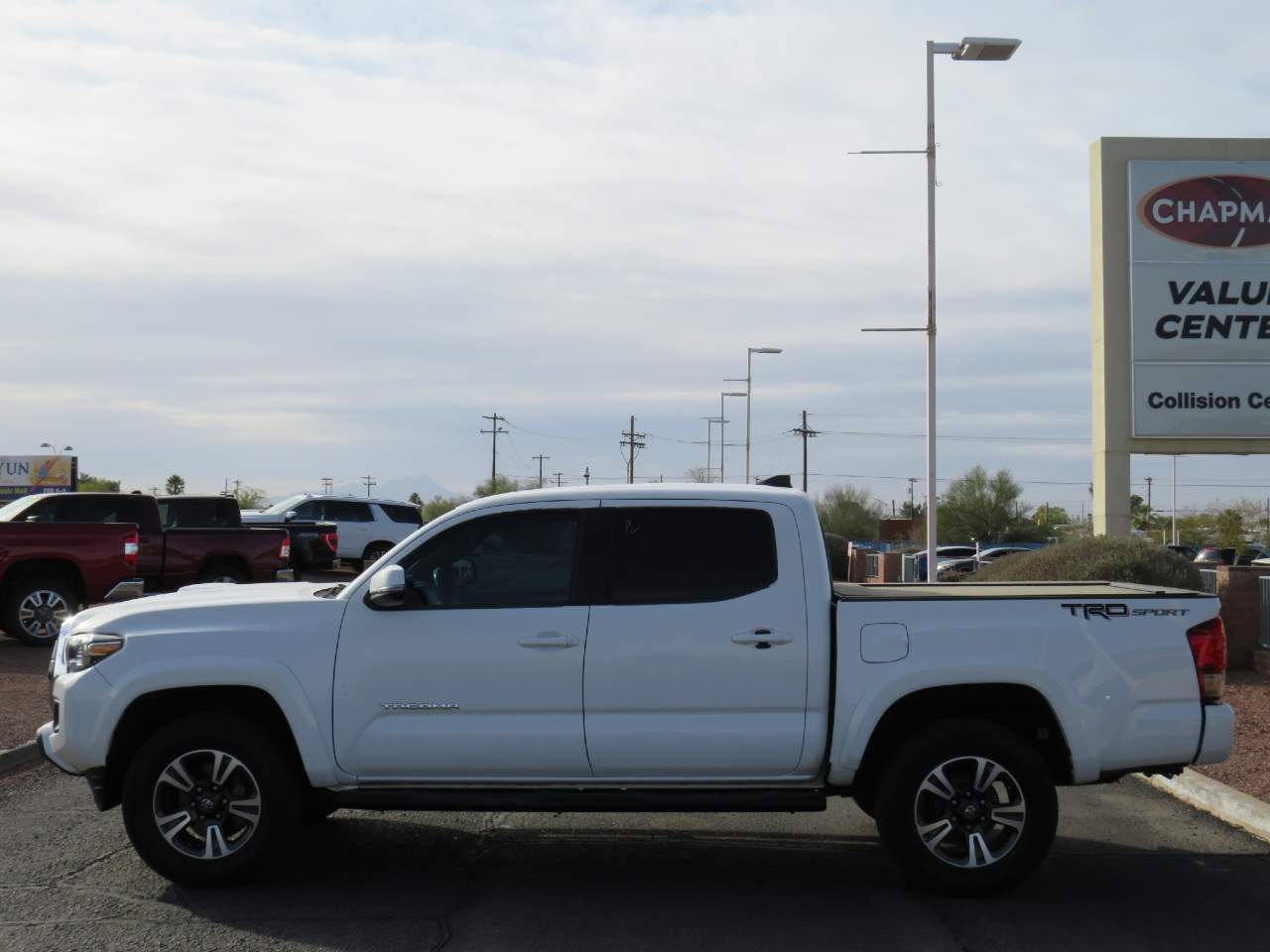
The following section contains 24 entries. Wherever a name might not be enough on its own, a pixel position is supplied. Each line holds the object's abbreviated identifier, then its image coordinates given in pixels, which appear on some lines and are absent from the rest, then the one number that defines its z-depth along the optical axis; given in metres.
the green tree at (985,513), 88.81
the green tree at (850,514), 97.91
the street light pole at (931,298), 22.39
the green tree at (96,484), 100.26
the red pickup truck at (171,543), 20.41
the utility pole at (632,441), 95.36
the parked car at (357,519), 35.38
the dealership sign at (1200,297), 22.67
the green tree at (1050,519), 90.81
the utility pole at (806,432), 93.56
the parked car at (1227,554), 38.55
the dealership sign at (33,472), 80.50
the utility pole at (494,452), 100.81
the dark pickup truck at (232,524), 26.09
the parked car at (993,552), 50.01
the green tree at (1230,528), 81.81
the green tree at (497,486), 90.61
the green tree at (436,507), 93.08
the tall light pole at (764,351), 47.77
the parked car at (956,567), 43.46
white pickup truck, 6.63
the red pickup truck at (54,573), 17.78
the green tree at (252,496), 113.41
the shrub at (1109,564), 15.95
